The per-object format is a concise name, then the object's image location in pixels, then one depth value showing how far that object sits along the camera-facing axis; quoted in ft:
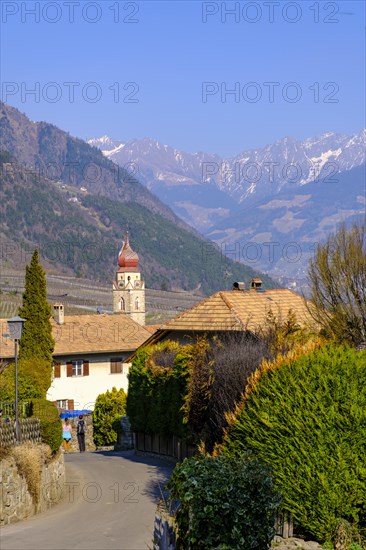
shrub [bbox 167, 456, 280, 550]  46.16
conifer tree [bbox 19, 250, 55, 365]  147.13
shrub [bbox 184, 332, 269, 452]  70.74
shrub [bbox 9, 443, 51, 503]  67.15
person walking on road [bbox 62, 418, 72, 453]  126.00
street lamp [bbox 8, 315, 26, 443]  75.56
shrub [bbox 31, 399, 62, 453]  79.15
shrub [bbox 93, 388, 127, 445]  151.74
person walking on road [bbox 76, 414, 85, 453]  141.38
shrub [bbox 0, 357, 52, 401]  109.51
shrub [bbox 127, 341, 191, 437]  90.12
